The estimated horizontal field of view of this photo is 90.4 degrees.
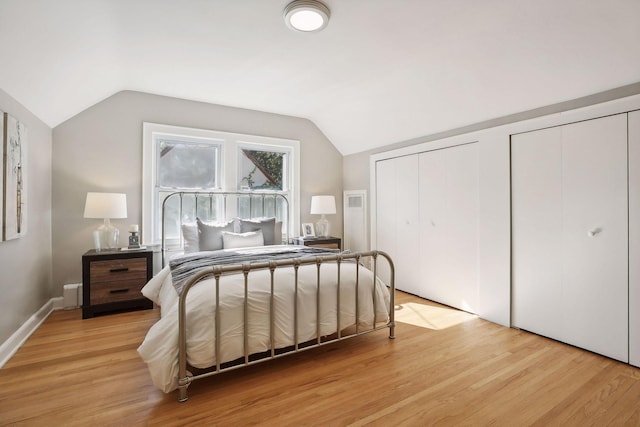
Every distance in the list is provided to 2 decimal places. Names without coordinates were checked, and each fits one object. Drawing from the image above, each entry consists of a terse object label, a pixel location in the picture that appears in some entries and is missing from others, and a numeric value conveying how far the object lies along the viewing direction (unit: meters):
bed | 1.83
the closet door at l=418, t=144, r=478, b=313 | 3.37
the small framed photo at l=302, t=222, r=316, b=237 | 4.72
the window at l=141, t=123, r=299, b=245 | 3.86
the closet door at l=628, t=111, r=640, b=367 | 2.22
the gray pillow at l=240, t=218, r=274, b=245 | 3.94
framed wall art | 2.26
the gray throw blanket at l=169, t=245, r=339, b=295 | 2.36
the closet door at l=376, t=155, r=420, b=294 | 4.04
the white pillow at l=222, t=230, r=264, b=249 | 3.55
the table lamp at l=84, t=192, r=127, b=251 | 3.22
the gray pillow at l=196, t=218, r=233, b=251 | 3.52
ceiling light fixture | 2.11
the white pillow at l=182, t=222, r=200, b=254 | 3.54
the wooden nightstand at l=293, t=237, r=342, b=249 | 4.35
